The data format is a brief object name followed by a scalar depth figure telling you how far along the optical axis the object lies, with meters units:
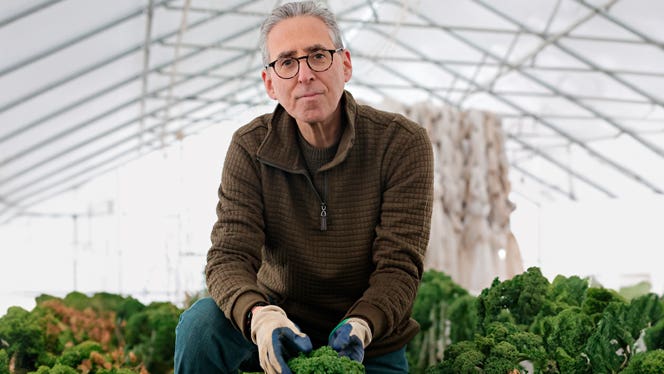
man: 1.61
